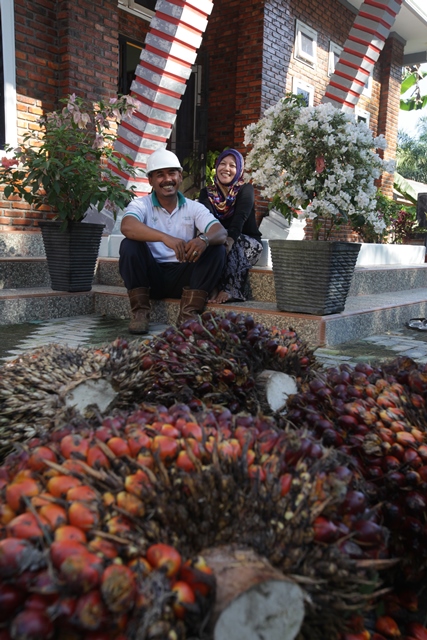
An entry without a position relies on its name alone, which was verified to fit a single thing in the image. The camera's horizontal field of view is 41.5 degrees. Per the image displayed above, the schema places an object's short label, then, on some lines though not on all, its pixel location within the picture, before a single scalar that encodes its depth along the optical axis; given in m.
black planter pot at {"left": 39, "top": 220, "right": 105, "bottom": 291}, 5.35
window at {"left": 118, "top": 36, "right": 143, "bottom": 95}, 9.47
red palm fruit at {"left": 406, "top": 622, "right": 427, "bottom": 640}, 0.95
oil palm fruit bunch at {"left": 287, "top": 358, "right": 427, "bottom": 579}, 1.05
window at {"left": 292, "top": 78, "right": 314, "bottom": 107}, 10.59
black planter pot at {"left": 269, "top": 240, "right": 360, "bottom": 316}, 4.13
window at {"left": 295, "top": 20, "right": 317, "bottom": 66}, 10.48
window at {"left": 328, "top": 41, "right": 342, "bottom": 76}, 11.87
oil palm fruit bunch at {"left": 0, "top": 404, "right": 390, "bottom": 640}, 0.62
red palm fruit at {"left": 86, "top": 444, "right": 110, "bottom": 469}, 0.82
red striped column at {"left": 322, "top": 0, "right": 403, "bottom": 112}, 9.59
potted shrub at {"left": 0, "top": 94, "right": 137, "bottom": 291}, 5.25
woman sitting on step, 5.13
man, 4.45
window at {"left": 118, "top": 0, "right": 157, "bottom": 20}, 9.01
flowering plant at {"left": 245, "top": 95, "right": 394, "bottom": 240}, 3.87
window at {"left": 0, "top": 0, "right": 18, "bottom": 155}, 6.52
